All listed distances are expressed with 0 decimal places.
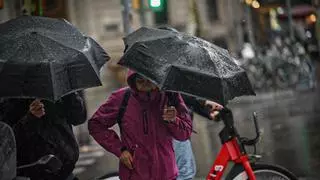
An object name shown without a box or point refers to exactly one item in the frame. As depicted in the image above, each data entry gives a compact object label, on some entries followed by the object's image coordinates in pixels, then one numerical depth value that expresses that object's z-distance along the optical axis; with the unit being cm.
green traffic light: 2346
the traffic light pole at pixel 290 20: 4715
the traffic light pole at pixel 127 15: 1985
